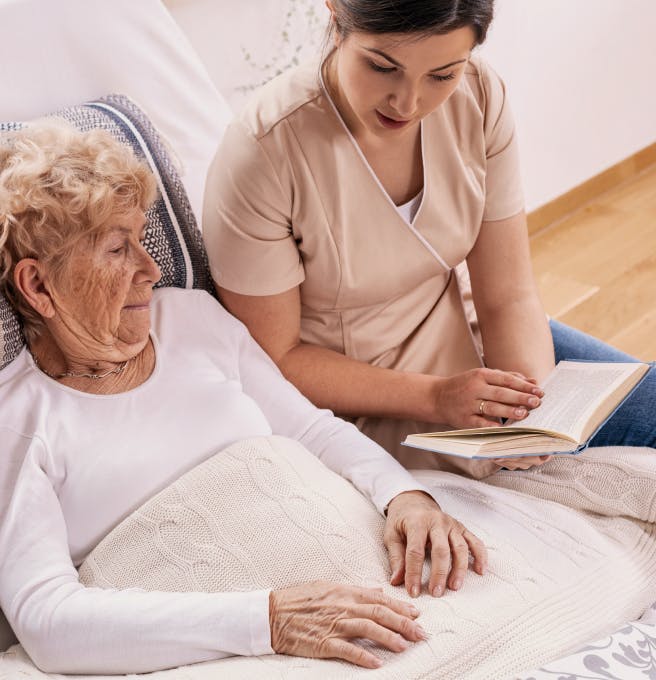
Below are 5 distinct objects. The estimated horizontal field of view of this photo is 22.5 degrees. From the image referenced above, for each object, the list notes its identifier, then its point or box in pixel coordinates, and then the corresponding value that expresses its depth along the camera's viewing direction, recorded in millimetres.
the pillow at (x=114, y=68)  1981
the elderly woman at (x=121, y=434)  1673
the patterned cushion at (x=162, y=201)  1939
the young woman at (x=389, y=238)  1863
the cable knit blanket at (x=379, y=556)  1667
